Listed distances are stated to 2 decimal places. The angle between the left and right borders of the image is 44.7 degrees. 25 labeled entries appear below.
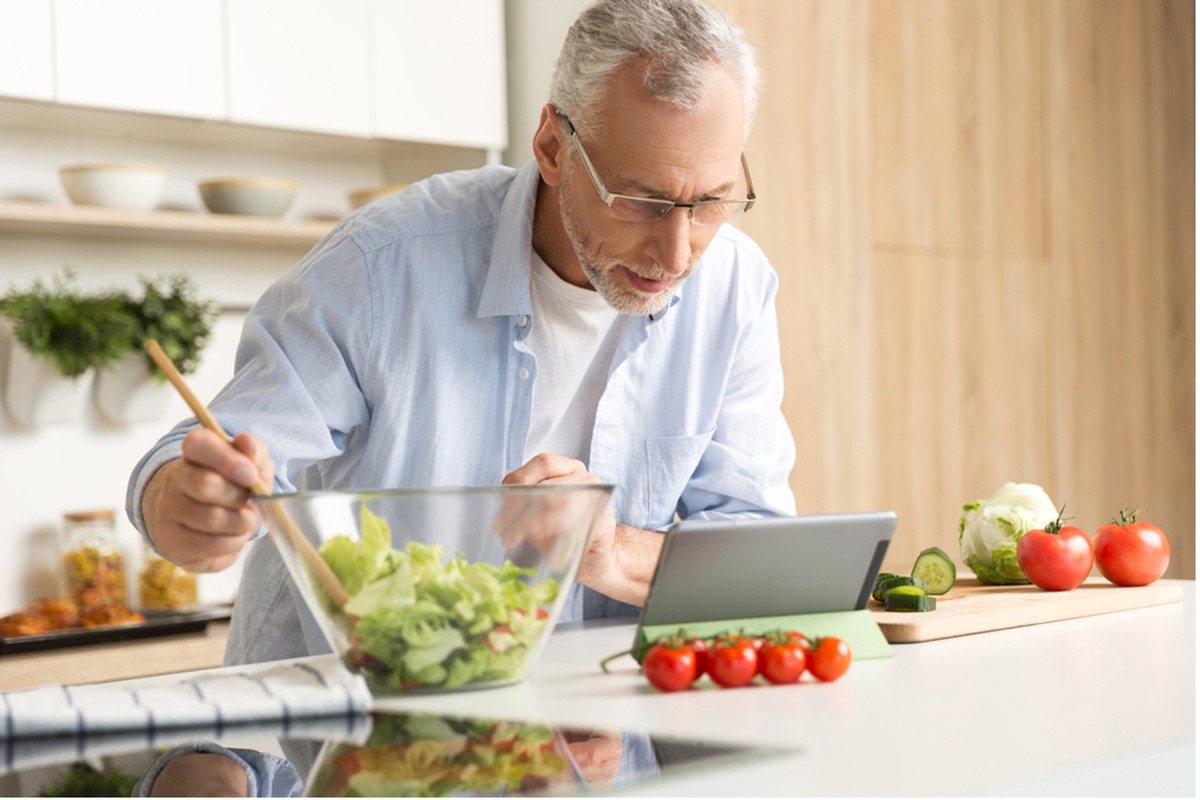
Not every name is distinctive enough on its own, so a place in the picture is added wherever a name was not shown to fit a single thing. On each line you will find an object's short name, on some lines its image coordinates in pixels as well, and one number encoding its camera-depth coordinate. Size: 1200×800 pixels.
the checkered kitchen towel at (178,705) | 1.03
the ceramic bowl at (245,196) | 2.99
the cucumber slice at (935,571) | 1.70
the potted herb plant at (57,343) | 2.84
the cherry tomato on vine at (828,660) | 1.19
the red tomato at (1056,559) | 1.68
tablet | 1.24
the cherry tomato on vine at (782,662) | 1.17
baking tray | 2.60
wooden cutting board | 1.45
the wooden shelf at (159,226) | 2.79
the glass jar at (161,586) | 3.00
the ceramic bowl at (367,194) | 3.19
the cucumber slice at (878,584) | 1.60
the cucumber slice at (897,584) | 1.57
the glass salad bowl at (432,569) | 1.09
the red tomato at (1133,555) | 1.74
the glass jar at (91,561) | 2.90
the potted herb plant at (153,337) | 2.95
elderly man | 1.61
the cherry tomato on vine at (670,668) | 1.15
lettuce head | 1.79
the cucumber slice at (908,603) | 1.52
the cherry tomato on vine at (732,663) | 1.17
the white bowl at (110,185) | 2.85
